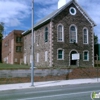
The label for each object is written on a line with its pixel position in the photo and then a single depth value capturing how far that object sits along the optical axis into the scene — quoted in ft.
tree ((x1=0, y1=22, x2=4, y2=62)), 251.60
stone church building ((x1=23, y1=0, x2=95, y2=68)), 111.75
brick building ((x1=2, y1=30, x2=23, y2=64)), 161.79
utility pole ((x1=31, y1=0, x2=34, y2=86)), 63.29
